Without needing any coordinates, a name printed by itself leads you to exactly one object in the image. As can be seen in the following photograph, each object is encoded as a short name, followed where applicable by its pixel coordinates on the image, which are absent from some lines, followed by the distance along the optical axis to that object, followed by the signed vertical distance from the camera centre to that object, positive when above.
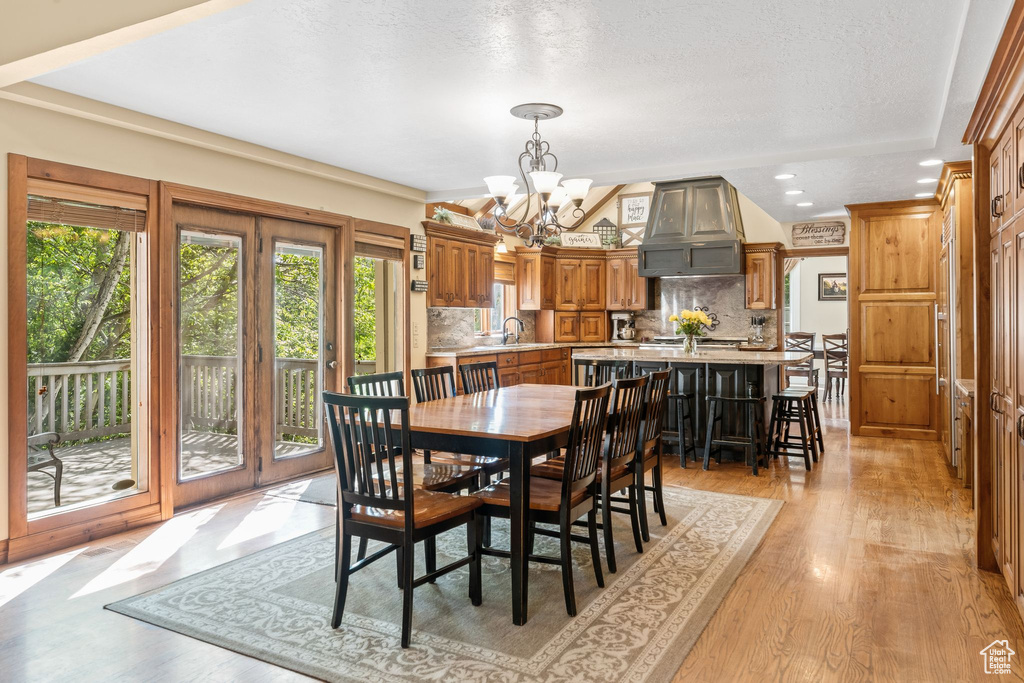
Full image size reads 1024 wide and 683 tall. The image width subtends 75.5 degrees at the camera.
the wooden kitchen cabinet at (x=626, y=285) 9.26 +0.76
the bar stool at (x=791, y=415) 5.47 -0.67
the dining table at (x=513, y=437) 2.63 -0.41
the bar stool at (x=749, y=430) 5.24 -0.75
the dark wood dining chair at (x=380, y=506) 2.47 -0.67
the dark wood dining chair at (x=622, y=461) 3.14 -0.61
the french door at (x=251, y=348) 4.27 -0.04
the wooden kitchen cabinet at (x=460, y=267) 6.62 +0.79
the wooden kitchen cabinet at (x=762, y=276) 8.40 +0.79
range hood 8.12 +1.35
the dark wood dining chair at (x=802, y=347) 10.21 -0.15
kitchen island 5.47 -0.29
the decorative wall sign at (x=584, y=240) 9.60 +1.44
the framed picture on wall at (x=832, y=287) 12.66 +0.97
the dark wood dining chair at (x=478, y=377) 4.42 -0.25
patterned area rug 2.31 -1.12
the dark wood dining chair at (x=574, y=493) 2.73 -0.68
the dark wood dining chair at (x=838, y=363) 9.76 -0.40
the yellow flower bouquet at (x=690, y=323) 6.30 +0.15
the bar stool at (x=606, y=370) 5.91 -0.29
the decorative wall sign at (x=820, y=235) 8.23 +1.29
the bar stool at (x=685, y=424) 5.55 -0.74
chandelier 3.59 +0.84
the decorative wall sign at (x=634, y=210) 9.82 +1.93
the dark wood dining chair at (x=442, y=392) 3.62 -0.33
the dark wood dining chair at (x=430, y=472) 3.07 -0.66
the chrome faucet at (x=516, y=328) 8.55 +0.16
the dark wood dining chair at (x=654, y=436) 3.58 -0.54
